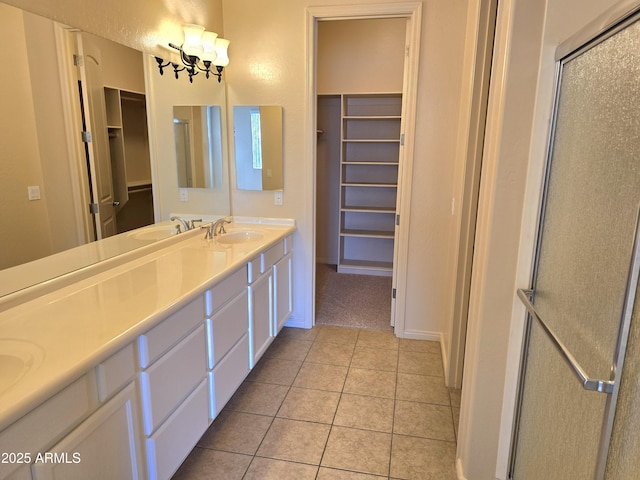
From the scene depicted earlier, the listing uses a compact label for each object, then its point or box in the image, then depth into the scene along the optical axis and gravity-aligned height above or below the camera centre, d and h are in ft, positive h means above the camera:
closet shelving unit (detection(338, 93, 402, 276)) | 15.37 -0.78
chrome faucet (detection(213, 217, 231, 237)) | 9.44 -1.59
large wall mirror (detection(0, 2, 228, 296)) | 5.00 +0.10
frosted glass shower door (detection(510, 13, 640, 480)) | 3.08 -0.87
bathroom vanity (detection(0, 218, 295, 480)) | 3.45 -2.15
